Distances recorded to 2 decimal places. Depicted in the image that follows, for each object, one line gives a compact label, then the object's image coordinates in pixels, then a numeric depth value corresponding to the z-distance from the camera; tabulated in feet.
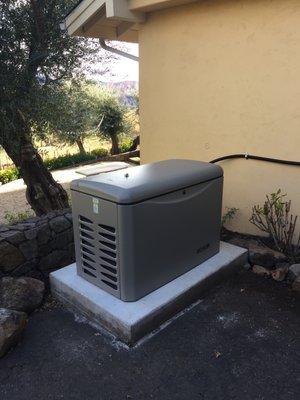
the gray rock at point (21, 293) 10.00
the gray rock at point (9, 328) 8.63
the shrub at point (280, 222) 12.35
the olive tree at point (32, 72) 14.84
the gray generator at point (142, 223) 9.23
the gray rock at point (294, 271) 11.31
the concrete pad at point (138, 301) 9.19
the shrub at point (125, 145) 55.67
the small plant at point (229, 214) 14.33
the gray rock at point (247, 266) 12.69
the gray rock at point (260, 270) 12.27
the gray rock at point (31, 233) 11.09
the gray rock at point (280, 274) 11.76
